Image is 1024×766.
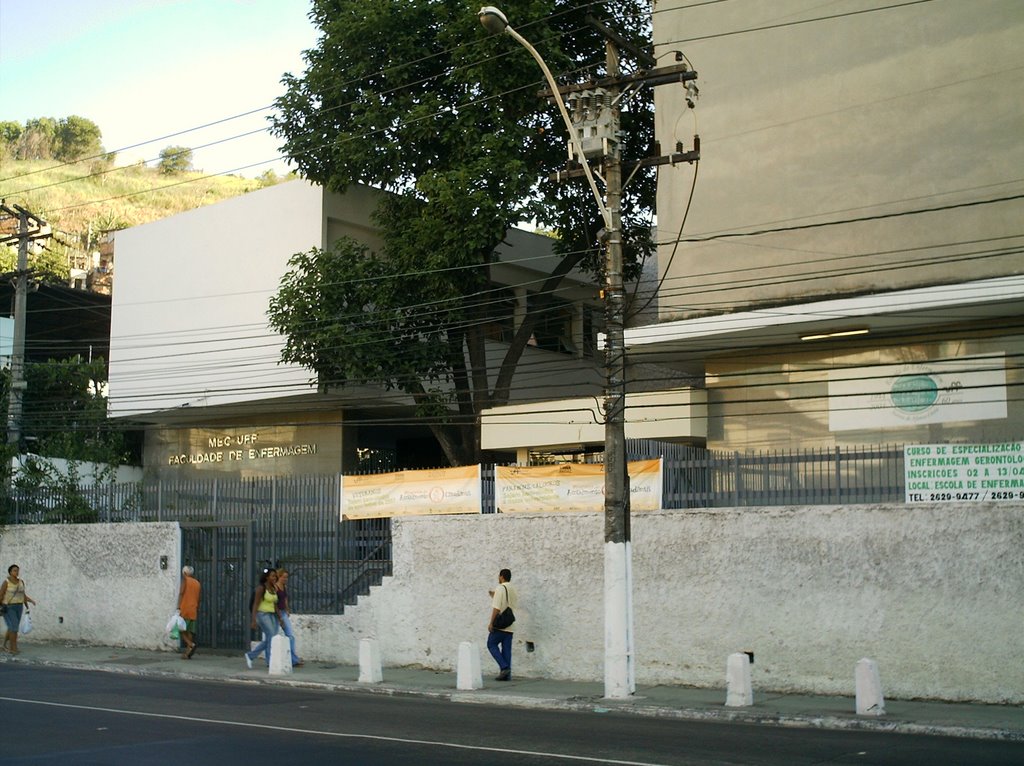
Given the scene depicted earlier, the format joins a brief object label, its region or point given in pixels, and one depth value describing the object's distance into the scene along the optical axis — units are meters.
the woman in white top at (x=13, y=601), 22.19
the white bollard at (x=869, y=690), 13.12
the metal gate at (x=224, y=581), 21.70
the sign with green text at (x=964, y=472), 14.62
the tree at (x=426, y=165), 26.14
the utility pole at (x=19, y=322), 29.11
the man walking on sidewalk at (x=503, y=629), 16.80
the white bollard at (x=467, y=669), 16.23
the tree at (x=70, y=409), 33.66
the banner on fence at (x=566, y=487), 17.50
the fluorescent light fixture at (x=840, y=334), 22.33
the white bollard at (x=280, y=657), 18.67
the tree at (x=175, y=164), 150.00
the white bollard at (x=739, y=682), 14.13
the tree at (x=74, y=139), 142.25
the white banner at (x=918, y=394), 21.09
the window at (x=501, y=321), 32.19
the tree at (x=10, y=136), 137.38
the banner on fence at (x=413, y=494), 19.30
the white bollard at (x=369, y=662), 17.48
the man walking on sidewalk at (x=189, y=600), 20.58
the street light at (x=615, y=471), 15.04
